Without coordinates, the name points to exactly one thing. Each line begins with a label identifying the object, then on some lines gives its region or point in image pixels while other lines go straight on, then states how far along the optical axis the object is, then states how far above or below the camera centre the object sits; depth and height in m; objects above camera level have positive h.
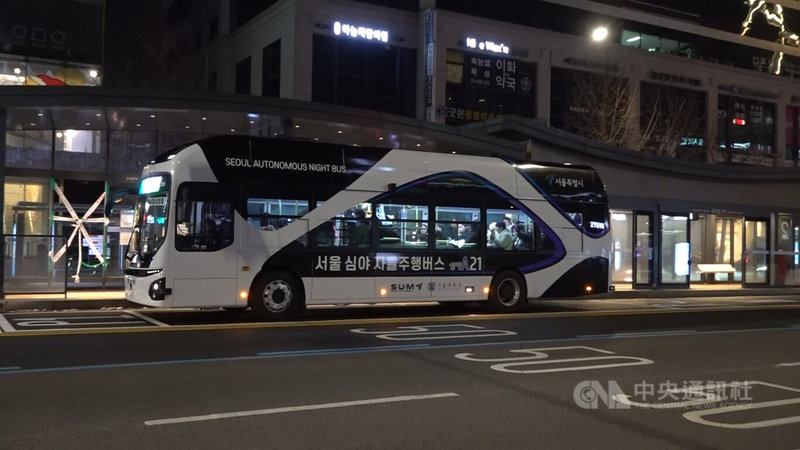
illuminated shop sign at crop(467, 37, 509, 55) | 32.02 +9.64
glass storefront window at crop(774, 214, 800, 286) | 27.33 +0.04
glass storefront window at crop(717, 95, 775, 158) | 39.97 +7.54
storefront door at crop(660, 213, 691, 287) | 24.78 +0.00
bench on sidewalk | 26.03 -0.70
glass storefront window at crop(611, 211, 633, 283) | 25.34 +0.03
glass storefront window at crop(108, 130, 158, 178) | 20.11 +2.58
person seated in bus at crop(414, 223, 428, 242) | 14.73 +0.20
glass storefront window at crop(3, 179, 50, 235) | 19.17 +0.79
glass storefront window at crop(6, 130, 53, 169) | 19.36 +2.54
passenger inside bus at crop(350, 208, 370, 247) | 13.98 +0.22
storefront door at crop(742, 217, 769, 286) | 26.98 +0.08
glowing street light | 21.83 +7.04
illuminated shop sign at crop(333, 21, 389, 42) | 29.50 +9.35
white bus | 12.49 +0.29
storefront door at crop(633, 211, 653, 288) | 23.98 -0.09
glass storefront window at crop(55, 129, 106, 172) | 19.62 +2.53
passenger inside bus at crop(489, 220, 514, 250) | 15.71 +0.19
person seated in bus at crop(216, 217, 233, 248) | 12.65 +0.13
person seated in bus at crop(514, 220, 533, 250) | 16.06 +0.18
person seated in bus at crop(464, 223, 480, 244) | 15.35 +0.24
